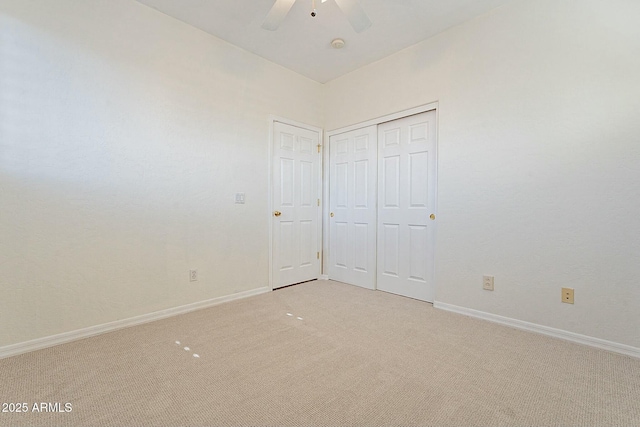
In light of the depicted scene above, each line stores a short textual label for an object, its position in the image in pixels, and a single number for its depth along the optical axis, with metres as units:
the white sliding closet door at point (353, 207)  3.48
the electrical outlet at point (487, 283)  2.49
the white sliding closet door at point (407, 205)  2.98
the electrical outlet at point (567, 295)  2.12
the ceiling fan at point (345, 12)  1.84
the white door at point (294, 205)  3.46
